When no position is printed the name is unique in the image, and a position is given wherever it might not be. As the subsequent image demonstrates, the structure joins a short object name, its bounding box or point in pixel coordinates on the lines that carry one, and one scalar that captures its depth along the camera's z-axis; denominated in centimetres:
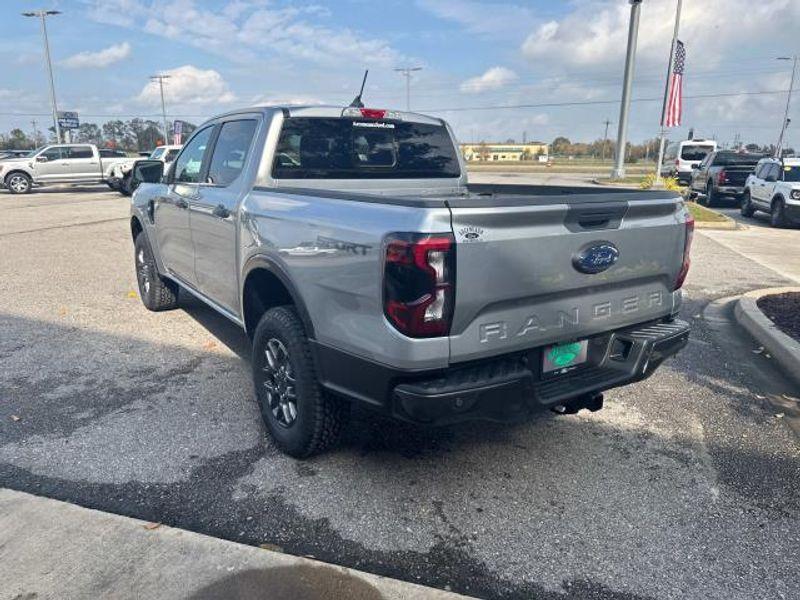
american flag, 2036
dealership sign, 3750
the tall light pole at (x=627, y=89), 2567
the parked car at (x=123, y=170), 2269
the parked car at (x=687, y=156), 2734
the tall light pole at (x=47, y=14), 3400
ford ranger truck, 254
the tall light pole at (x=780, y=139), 4696
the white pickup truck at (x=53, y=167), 2378
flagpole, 2076
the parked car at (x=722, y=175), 1889
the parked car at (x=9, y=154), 3597
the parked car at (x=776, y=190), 1401
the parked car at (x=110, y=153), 2527
